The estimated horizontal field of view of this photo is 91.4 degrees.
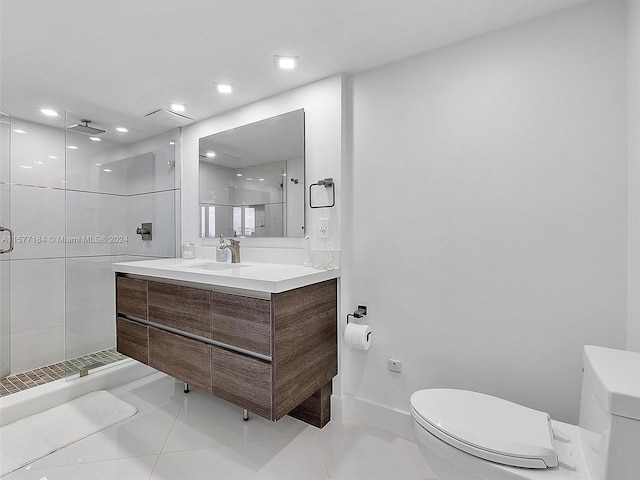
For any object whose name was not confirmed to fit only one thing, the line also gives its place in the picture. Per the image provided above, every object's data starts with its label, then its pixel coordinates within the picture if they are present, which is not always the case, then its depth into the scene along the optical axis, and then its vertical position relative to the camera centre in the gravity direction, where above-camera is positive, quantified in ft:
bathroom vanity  4.83 -1.68
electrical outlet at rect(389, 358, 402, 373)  5.88 -2.44
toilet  2.66 -2.16
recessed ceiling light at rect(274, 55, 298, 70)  5.78 +3.30
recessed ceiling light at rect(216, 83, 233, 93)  6.75 +3.29
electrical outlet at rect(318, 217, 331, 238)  6.38 +0.18
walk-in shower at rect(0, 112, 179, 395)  8.11 +0.26
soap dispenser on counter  7.66 -0.43
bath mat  5.35 -3.71
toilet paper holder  6.15 -1.50
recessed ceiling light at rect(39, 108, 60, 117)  8.11 +3.30
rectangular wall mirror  6.86 +1.37
